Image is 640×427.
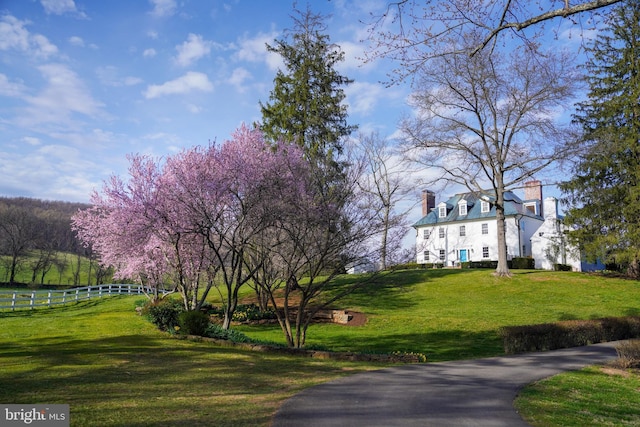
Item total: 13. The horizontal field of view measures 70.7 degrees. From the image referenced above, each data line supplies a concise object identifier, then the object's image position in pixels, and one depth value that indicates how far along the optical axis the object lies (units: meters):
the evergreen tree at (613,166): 27.48
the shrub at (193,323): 14.74
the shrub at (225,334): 14.15
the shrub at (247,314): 21.70
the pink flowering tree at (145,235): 17.20
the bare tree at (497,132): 27.84
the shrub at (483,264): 39.42
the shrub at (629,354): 11.20
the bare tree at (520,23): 7.04
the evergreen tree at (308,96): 30.23
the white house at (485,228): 41.14
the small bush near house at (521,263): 38.25
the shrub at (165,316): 16.23
